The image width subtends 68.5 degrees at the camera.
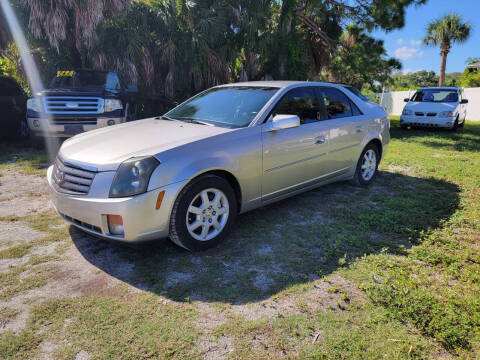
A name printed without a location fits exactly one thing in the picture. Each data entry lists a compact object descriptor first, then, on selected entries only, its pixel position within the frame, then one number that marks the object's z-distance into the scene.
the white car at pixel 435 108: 12.42
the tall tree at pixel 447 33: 27.11
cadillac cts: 2.95
